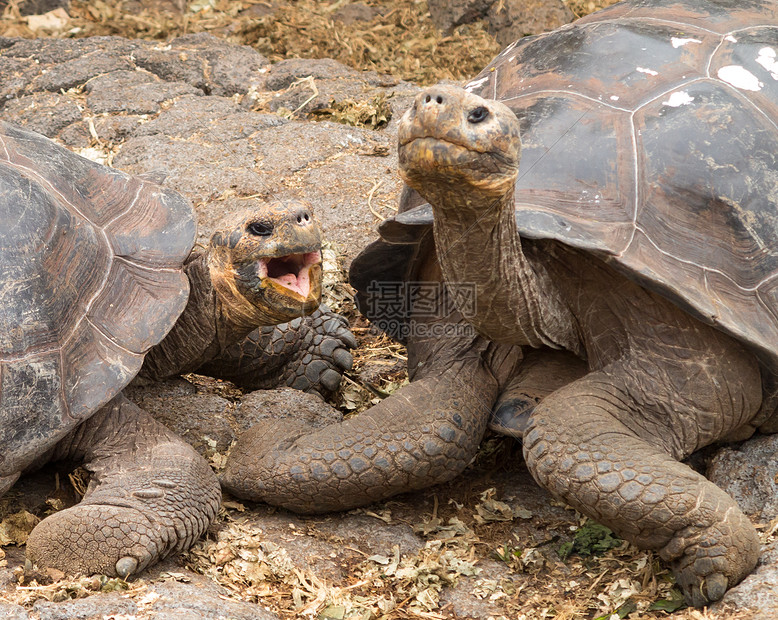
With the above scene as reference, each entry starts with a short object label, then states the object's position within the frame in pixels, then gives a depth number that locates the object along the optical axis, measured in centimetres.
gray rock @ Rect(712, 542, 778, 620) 506
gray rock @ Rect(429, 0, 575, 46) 1505
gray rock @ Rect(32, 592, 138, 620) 482
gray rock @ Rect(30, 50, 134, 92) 1223
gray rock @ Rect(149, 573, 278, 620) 496
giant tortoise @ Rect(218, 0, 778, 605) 549
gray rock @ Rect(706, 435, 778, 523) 607
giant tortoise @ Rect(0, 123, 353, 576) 589
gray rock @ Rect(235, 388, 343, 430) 745
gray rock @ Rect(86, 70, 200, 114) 1181
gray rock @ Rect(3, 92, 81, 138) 1140
